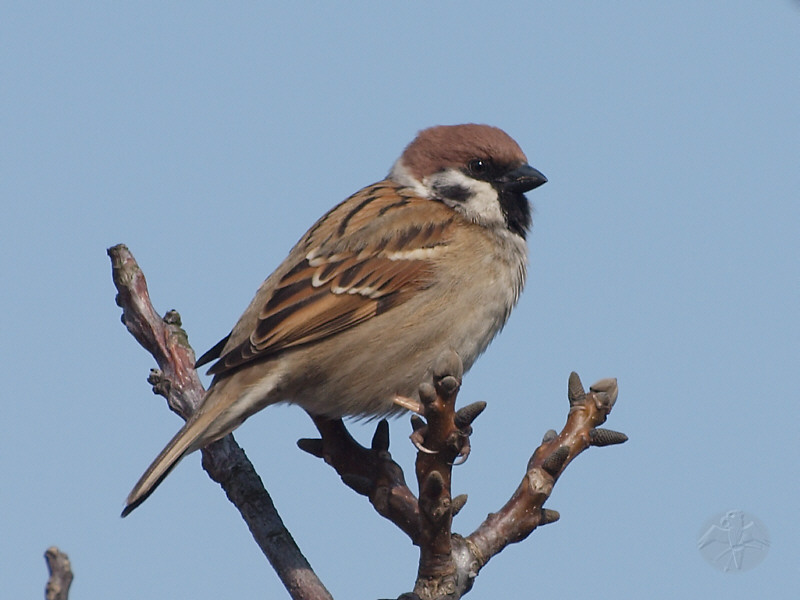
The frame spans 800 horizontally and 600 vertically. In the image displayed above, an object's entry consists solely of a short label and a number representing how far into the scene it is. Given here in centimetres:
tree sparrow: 812
